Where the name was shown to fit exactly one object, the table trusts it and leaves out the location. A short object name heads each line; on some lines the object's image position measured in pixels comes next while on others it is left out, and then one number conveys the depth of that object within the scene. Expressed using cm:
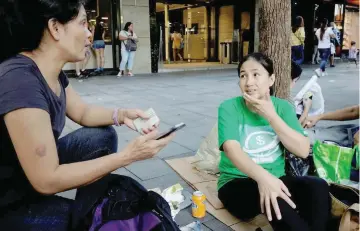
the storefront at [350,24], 1911
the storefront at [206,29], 1606
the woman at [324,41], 1205
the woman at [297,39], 995
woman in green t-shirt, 188
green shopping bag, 241
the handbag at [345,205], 187
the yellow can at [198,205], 246
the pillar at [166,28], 1664
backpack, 142
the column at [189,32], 1894
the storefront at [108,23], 1135
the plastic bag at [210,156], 323
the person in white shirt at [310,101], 363
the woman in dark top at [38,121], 136
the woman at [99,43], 1103
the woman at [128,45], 1087
